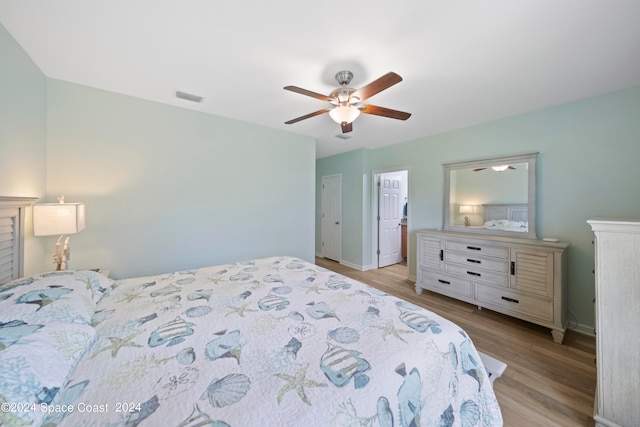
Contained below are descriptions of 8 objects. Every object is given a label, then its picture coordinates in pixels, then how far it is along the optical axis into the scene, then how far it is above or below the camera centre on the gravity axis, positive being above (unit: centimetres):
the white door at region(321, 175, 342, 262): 499 -9
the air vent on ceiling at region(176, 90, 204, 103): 232 +119
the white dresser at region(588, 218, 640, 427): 130 -62
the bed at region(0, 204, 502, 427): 68 -57
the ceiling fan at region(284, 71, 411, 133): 172 +89
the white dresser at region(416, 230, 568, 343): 228 -69
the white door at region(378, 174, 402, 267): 463 -14
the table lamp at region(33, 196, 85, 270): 168 -6
